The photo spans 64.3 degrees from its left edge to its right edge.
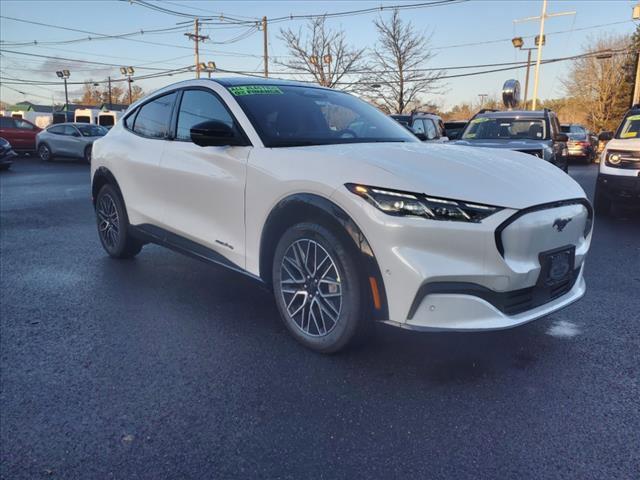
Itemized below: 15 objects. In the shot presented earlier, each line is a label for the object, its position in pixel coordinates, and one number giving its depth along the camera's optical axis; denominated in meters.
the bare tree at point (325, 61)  34.47
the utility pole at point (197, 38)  39.47
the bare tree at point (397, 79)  32.16
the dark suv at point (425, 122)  14.73
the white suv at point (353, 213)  2.61
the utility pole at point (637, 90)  23.80
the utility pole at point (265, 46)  33.91
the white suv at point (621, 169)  7.46
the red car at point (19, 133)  22.22
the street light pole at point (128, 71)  59.61
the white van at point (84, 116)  36.45
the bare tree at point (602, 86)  41.09
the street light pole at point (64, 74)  72.62
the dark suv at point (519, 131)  8.98
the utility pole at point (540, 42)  31.34
